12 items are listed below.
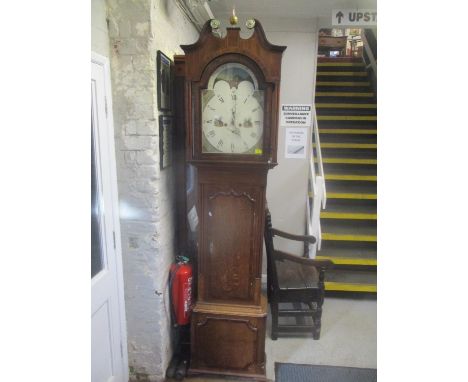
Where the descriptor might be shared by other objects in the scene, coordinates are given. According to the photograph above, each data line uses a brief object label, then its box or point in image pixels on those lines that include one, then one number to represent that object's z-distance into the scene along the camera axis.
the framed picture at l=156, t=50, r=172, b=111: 1.58
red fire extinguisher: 1.80
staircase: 3.01
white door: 1.41
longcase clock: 1.50
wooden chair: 2.22
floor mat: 1.94
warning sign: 2.72
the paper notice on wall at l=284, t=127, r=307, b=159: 2.75
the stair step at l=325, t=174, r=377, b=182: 3.56
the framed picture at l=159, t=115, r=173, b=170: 1.63
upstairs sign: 2.10
